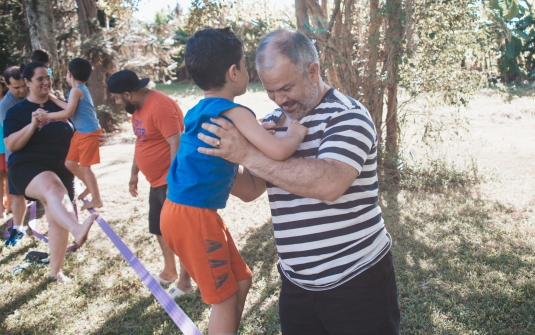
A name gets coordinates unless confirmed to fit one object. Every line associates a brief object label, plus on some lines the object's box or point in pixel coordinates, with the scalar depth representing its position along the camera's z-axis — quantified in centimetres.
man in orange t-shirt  393
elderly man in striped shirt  182
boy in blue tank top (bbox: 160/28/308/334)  211
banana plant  1827
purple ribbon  269
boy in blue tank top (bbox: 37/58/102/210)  509
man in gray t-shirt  568
